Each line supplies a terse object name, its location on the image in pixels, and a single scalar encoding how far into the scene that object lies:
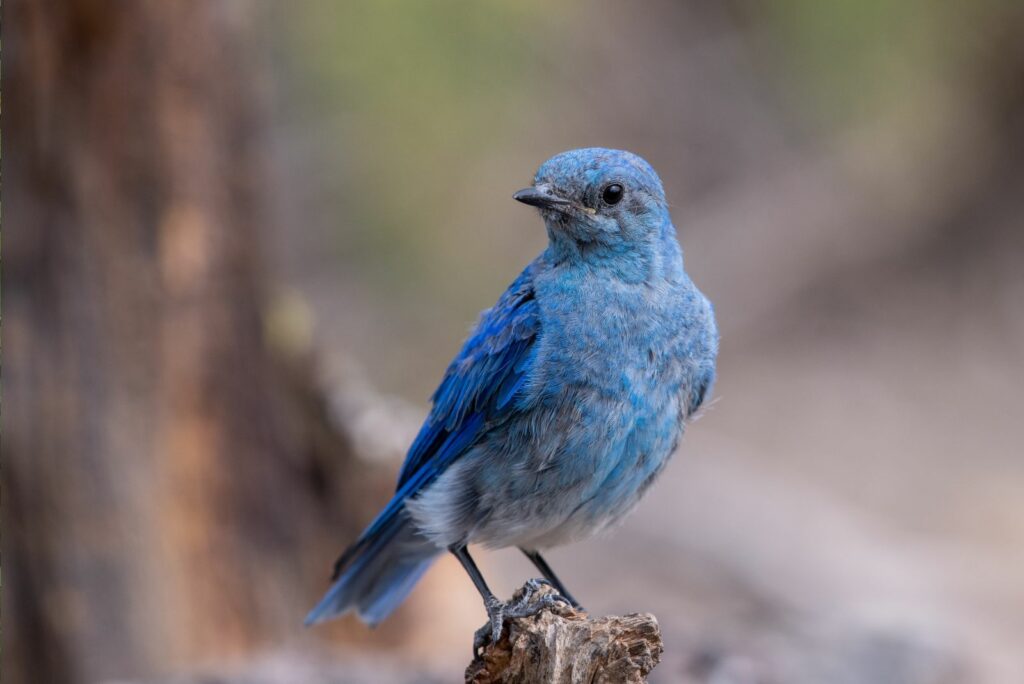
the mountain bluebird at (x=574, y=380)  8.39
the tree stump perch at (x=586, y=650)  7.64
